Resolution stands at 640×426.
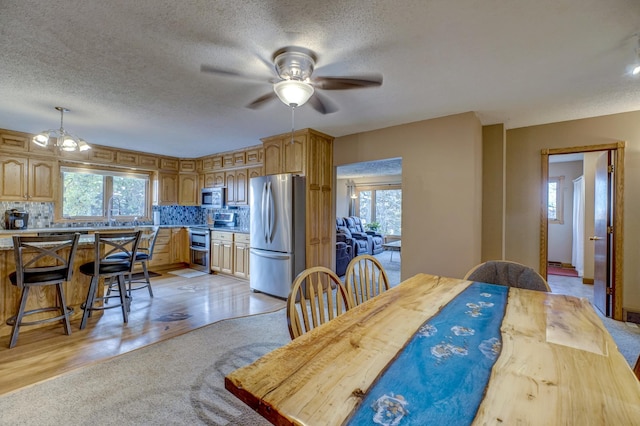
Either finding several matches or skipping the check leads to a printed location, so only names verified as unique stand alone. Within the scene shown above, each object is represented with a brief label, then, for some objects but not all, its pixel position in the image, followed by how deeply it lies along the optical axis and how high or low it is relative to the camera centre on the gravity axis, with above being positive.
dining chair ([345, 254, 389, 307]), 1.73 -0.42
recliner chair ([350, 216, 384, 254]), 7.90 -0.74
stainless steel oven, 5.53 -0.71
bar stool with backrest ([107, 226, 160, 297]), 3.40 -0.56
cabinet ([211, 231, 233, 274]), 5.15 -0.74
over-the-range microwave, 5.78 +0.30
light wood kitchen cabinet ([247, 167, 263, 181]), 5.17 +0.74
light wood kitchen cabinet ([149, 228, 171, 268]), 5.55 -0.76
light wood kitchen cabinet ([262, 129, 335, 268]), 3.97 +0.60
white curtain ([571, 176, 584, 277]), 5.16 -0.26
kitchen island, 2.71 -0.82
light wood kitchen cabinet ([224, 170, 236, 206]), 5.60 +0.52
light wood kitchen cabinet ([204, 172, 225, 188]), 5.85 +0.68
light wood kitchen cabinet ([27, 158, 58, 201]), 4.37 +0.51
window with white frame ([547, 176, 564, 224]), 6.36 +0.32
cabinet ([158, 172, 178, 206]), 5.91 +0.50
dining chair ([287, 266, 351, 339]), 1.23 -0.45
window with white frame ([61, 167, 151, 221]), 5.00 +0.33
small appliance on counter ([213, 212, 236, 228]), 5.68 -0.14
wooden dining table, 0.68 -0.48
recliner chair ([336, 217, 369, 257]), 6.04 -0.65
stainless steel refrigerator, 3.87 -0.27
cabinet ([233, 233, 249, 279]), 4.91 -0.76
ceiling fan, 1.95 +0.99
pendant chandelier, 3.13 +0.80
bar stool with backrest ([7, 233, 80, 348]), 2.48 -0.53
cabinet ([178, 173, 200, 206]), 6.21 +0.50
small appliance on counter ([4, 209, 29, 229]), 4.23 -0.11
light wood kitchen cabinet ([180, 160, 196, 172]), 6.24 +1.03
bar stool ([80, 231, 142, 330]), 2.94 -0.59
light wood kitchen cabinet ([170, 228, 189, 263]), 5.82 -0.69
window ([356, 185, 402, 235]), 9.16 +0.21
